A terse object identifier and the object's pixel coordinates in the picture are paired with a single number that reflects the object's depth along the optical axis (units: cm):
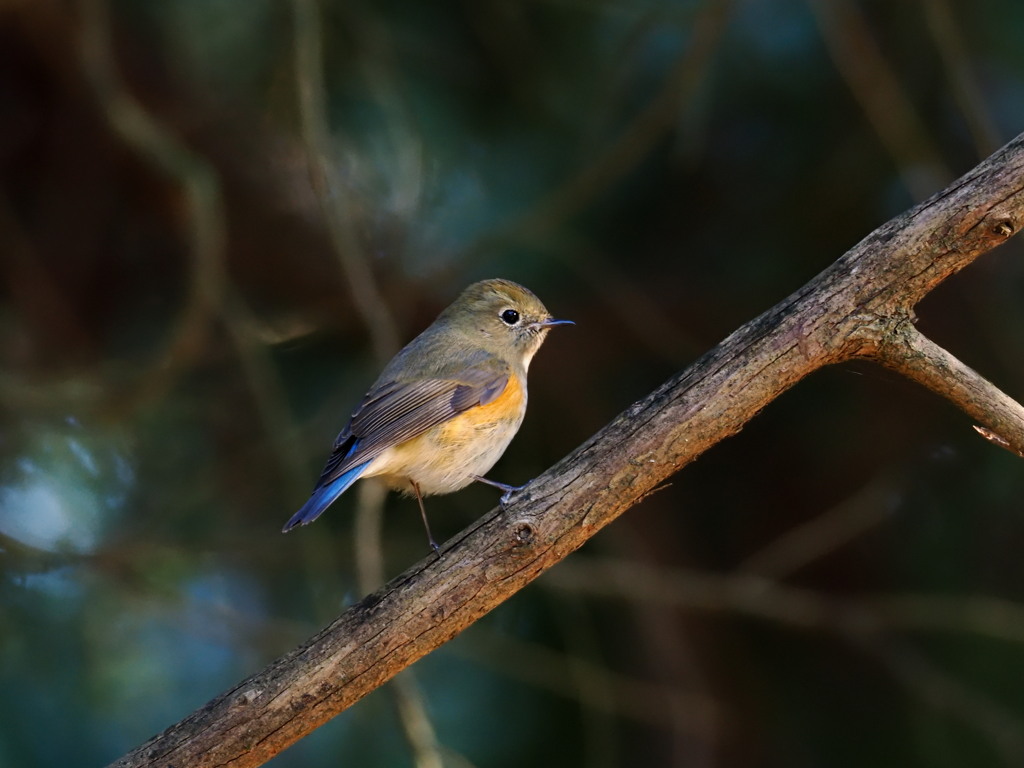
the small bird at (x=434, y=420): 621
